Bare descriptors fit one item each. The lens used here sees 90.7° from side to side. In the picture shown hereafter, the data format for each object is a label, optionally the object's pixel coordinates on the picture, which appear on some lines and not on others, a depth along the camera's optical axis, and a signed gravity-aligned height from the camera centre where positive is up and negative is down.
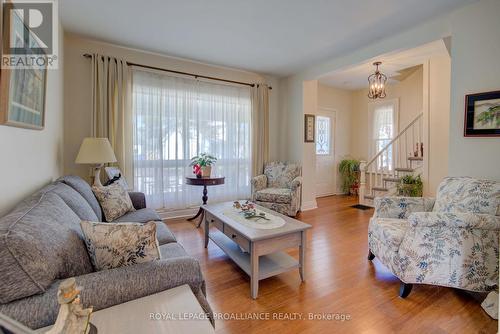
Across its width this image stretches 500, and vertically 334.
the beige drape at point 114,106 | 3.33 +0.75
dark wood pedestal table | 3.64 -0.29
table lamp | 2.64 +0.09
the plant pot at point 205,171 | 3.76 -0.15
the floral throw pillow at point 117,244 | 1.16 -0.40
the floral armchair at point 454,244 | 1.76 -0.60
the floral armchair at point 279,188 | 3.98 -0.45
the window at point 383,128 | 5.34 +0.82
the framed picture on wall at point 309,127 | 4.60 +0.66
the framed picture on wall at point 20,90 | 1.29 +0.43
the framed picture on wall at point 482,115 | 2.27 +0.47
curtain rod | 3.52 +1.41
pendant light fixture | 4.17 +1.31
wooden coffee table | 1.92 -0.69
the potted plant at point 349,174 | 6.07 -0.29
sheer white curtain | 3.71 +0.44
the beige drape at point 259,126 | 4.59 +0.67
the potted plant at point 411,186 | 4.25 -0.40
